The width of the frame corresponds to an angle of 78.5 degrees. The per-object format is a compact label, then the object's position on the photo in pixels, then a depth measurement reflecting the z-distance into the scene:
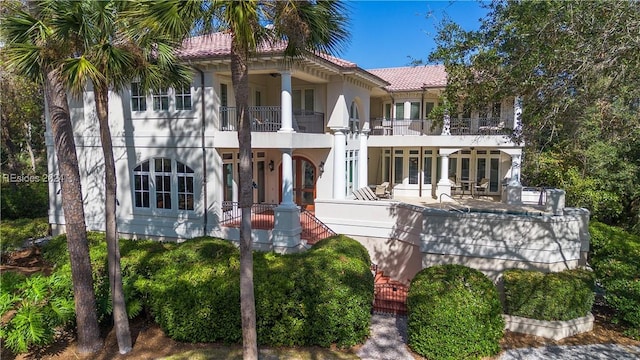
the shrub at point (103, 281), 9.27
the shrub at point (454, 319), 8.36
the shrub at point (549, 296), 9.53
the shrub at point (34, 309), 7.67
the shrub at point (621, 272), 9.62
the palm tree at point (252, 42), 6.88
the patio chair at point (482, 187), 22.42
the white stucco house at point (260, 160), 12.95
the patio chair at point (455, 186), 22.74
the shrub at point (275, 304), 8.65
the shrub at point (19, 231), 14.98
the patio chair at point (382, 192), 21.28
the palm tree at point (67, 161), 7.81
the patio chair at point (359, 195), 18.48
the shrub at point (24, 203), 21.47
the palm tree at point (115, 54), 6.76
